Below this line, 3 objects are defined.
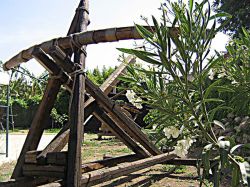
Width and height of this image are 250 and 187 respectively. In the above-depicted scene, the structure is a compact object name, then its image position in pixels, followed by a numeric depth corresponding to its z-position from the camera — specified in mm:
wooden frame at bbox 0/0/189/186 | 2066
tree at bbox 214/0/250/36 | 8562
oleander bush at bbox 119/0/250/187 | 1055
